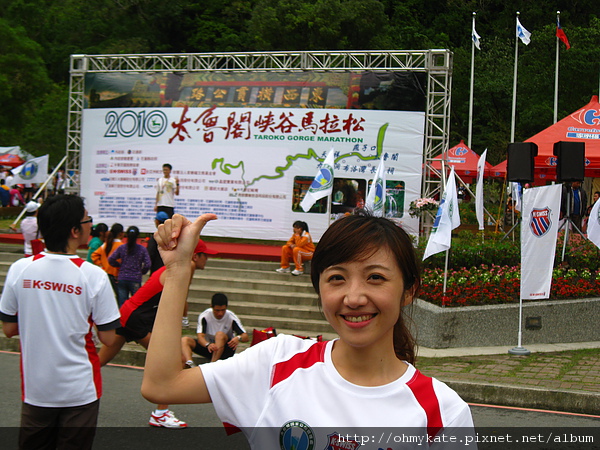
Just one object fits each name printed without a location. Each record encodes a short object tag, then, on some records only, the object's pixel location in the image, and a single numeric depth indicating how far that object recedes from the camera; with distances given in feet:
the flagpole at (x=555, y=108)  72.54
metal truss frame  51.19
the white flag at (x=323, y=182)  43.55
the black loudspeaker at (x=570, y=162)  36.55
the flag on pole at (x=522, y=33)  73.26
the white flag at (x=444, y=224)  32.55
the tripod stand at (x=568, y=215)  40.75
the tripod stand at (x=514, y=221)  48.82
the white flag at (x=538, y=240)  31.89
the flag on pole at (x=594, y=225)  34.14
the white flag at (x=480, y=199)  48.57
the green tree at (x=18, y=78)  93.04
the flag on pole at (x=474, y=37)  82.33
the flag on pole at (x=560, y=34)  71.84
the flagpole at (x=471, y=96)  88.71
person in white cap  41.90
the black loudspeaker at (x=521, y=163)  33.63
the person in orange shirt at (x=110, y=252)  34.04
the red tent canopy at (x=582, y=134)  52.34
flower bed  34.94
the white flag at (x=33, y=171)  56.34
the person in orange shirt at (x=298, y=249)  42.75
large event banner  51.39
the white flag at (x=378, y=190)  37.91
